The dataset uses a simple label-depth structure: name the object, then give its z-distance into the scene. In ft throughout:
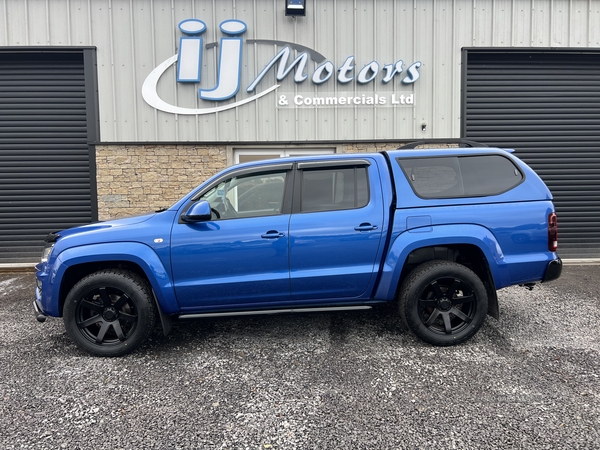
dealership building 24.52
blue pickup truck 11.47
